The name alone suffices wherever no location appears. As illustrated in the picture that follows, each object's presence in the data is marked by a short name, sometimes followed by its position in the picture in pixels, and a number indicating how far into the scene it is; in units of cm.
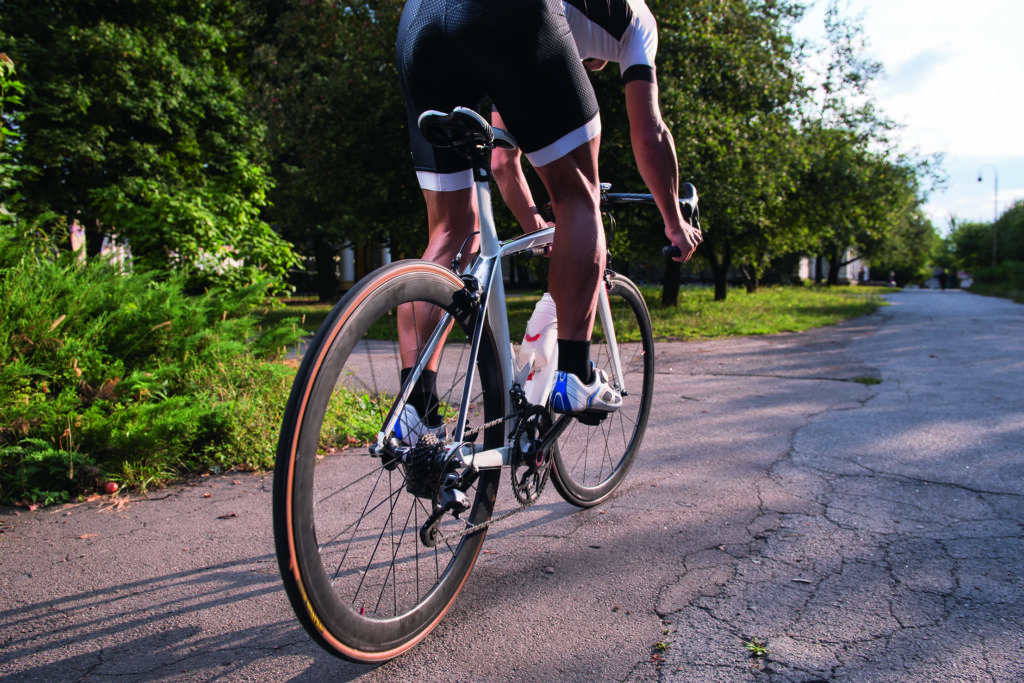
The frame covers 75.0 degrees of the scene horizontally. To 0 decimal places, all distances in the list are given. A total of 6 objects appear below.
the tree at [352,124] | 1276
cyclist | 185
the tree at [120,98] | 1298
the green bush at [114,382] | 289
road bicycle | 134
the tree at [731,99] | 1234
